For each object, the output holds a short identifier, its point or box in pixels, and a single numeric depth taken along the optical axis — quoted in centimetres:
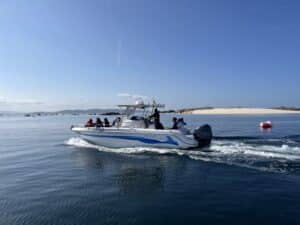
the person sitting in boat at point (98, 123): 2109
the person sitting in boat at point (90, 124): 2180
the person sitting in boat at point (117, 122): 2080
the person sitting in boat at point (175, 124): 1874
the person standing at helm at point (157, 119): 1919
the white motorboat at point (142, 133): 1797
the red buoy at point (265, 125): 3588
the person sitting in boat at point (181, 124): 1865
